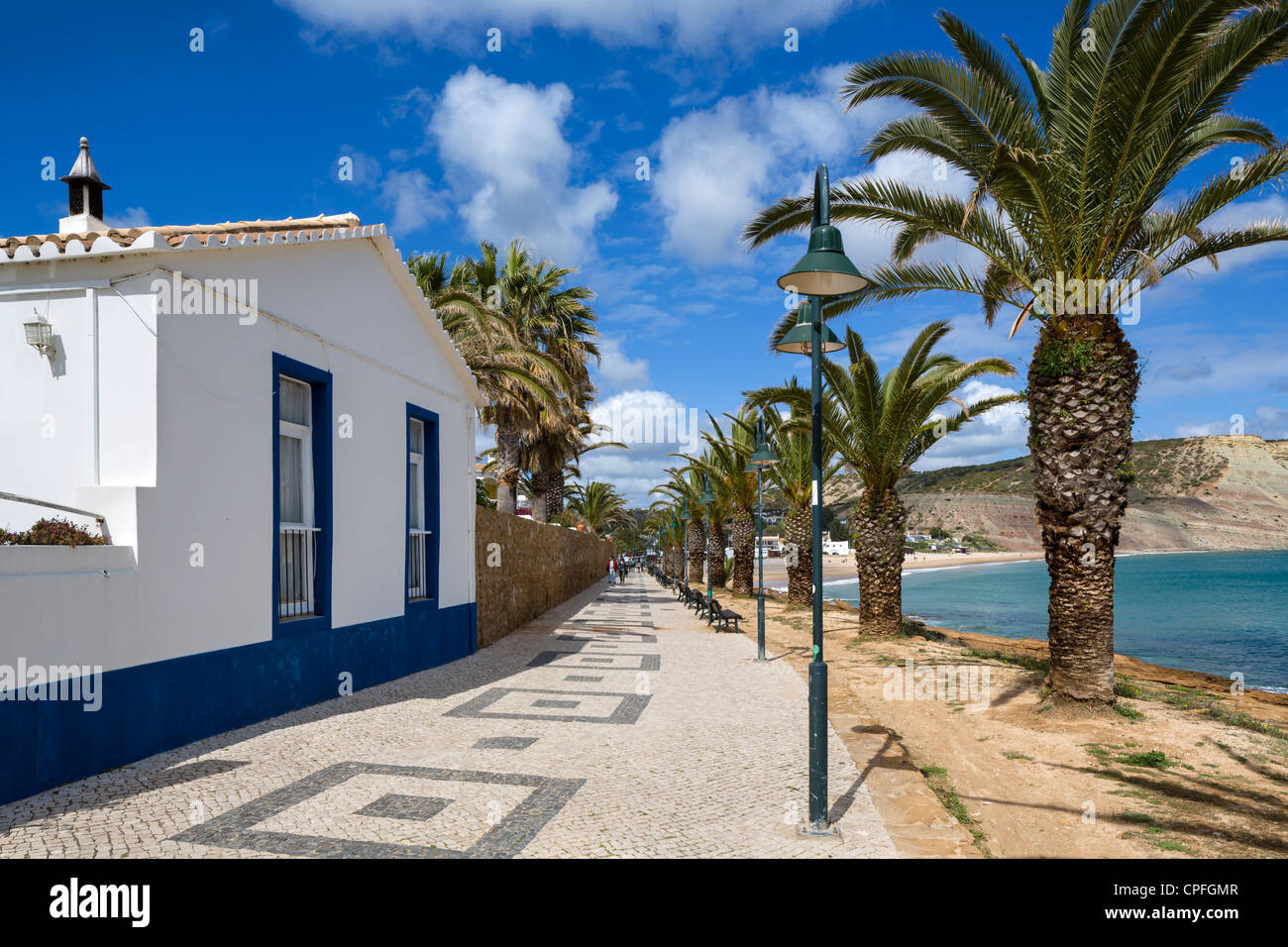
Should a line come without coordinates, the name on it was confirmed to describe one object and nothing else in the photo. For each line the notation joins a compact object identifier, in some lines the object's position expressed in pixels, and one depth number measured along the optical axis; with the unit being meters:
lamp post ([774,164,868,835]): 4.88
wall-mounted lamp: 6.40
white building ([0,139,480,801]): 5.57
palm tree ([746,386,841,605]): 23.48
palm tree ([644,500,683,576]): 50.03
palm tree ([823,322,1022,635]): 15.43
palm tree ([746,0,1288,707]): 7.71
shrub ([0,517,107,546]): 5.37
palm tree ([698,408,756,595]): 27.50
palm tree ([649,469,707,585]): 36.44
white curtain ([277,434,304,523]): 8.59
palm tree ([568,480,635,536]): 55.41
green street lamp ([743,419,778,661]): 13.05
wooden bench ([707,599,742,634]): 17.42
